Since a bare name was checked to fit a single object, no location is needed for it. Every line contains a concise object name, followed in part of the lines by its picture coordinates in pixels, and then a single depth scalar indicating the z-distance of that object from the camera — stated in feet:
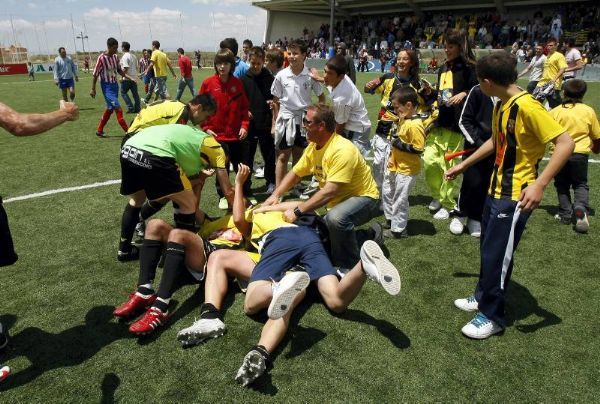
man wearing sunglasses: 12.79
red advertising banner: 119.14
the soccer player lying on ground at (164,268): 11.16
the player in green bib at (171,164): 11.96
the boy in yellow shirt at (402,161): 15.79
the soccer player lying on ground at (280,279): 9.42
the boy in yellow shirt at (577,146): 16.81
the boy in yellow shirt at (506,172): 9.15
